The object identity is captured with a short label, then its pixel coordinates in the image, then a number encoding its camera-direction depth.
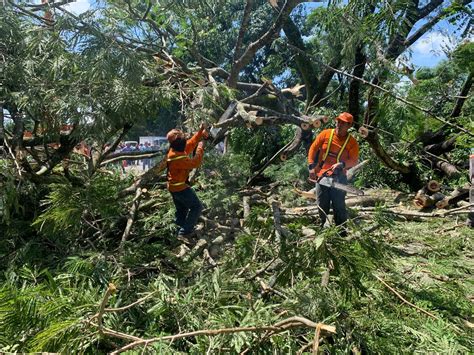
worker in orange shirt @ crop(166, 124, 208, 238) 3.69
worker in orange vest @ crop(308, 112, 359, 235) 3.76
